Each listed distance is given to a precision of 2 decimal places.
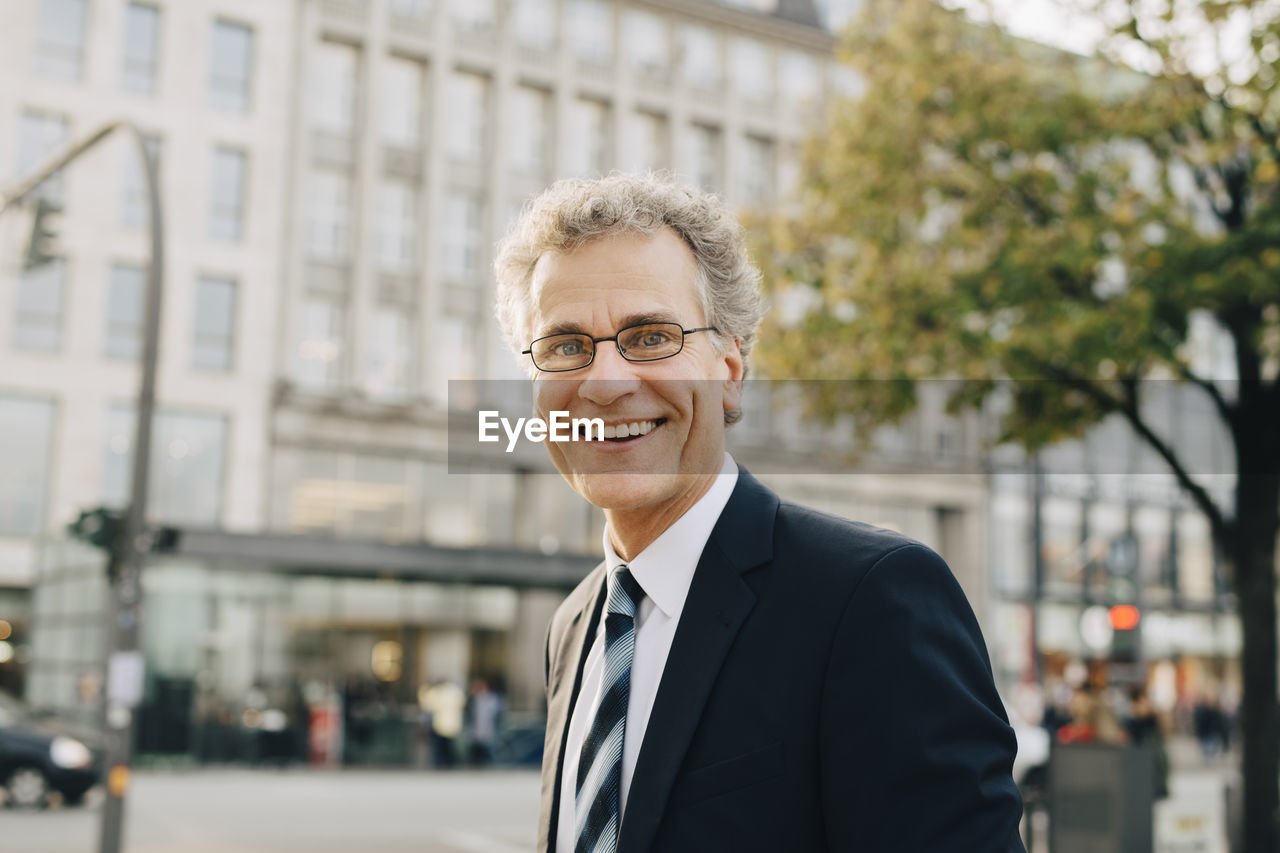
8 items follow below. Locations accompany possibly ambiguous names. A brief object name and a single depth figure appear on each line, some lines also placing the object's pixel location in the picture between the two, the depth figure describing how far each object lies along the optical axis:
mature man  1.62
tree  11.62
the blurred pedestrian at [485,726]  26.19
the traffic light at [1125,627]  13.62
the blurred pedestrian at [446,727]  26.08
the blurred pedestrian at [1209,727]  34.56
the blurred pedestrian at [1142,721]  17.39
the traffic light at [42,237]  11.36
